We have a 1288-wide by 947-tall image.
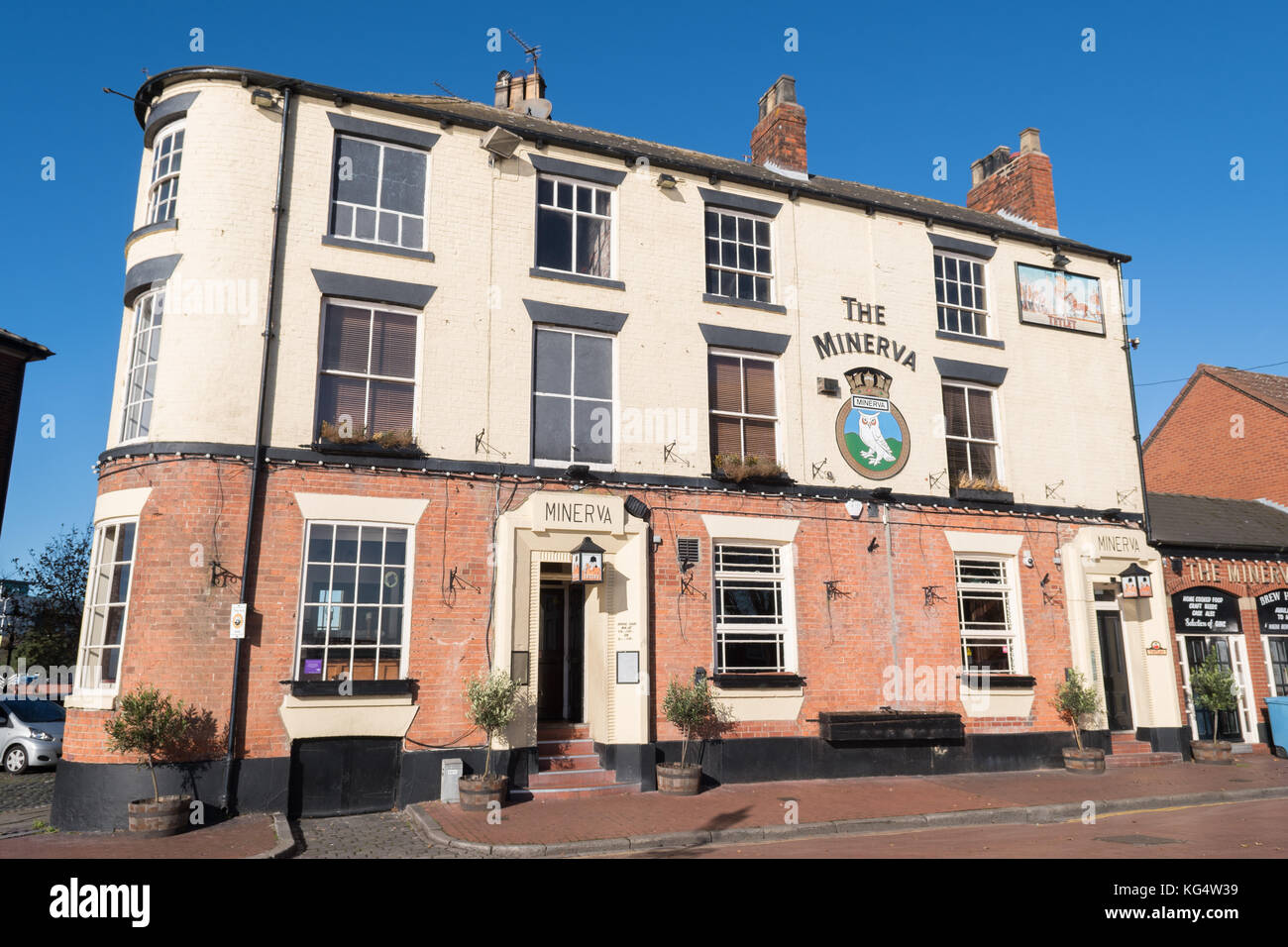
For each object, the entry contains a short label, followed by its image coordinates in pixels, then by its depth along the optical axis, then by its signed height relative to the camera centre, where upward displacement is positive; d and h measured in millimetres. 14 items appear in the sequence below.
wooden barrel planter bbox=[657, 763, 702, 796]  12625 -1643
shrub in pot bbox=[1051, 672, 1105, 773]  15352 -860
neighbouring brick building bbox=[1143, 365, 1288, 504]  22578 +6067
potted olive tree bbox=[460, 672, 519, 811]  11273 -668
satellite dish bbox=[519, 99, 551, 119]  17734 +11067
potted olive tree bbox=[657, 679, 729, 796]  12641 -851
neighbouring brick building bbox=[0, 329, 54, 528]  19406 +6339
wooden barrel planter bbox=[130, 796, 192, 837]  10039 -1711
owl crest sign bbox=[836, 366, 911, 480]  15695 +4168
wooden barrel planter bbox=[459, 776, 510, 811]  11250 -1623
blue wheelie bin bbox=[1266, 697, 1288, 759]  17625 -1233
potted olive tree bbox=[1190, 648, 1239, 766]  16438 -674
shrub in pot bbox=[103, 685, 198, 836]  10070 -843
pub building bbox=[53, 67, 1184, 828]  11758 +3046
